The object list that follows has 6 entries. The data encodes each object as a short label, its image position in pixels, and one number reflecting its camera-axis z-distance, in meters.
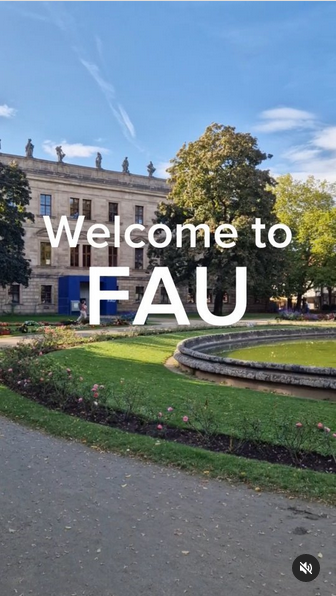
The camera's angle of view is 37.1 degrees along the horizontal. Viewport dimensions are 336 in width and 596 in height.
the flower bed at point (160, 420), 6.80
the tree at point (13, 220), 35.09
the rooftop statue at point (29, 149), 51.25
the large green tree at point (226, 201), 42.12
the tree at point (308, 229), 52.28
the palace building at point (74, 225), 51.00
